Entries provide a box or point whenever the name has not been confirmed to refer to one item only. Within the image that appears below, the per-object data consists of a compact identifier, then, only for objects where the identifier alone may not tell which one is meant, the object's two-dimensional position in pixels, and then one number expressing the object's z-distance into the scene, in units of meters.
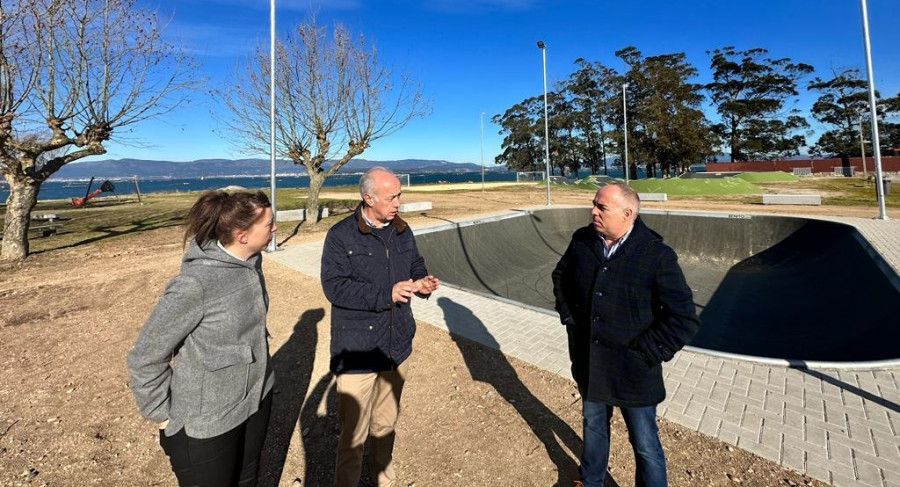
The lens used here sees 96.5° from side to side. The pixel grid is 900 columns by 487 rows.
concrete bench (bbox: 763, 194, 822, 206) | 17.36
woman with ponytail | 1.68
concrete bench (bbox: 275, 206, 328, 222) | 16.94
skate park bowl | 6.40
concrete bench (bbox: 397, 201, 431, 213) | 19.37
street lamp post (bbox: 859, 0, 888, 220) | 11.38
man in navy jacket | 2.42
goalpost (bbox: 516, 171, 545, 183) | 46.05
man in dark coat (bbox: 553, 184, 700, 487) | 2.19
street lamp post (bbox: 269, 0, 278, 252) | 10.25
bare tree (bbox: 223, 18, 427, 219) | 14.30
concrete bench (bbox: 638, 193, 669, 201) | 20.64
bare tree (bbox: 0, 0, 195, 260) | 9.03
